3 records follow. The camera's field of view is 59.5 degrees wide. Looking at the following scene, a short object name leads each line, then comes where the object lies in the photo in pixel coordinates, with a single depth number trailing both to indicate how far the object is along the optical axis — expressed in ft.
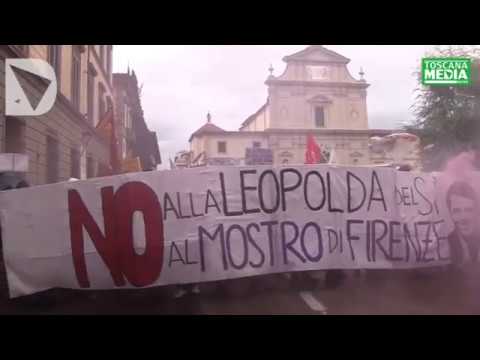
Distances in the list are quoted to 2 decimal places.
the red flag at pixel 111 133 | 27.27
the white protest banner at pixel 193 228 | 15.62
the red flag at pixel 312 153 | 28.19
